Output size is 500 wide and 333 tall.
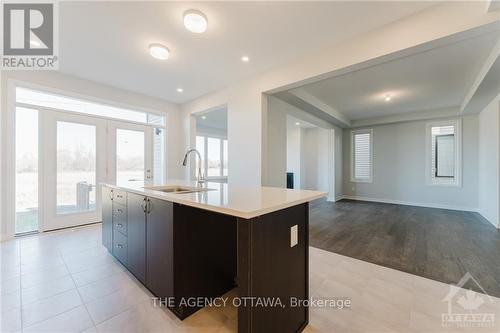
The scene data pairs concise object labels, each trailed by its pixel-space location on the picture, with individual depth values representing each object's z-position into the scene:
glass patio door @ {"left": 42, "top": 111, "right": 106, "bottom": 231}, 3.50
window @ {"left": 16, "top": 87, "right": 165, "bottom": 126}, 3.32
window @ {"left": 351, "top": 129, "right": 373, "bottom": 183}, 6.61
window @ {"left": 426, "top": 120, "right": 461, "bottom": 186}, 5.25
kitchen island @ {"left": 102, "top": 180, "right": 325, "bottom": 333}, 1.10
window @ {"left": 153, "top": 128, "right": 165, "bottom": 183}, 5.01
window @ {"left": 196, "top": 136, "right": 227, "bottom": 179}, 7.59
